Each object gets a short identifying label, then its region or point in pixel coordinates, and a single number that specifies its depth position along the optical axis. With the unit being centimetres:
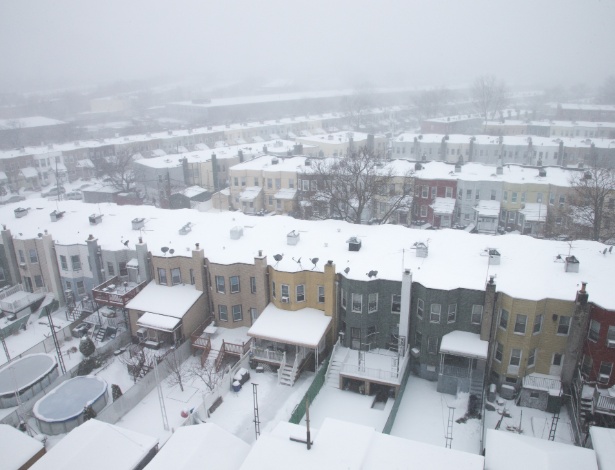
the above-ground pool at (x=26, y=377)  3022
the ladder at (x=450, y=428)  2717
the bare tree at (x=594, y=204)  4922
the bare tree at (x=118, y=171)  7679
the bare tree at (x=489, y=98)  15325
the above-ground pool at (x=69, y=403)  2797
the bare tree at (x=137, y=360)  3238
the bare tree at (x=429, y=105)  16762
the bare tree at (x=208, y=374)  3105
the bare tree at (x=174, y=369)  3216
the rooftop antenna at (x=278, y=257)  3381
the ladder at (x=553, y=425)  2678
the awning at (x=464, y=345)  2923
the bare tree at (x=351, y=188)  5234
